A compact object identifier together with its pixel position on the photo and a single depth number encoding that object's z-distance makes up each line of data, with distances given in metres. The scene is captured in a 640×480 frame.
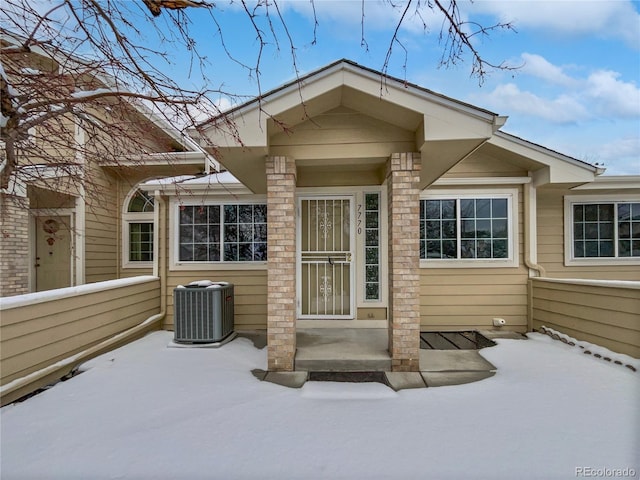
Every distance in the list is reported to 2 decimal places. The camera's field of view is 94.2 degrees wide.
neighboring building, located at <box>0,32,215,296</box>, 5.47
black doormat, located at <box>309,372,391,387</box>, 3.27
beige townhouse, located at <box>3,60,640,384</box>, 3.32
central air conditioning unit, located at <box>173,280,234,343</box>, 4.44
